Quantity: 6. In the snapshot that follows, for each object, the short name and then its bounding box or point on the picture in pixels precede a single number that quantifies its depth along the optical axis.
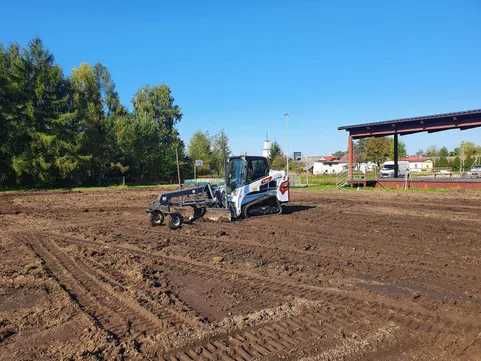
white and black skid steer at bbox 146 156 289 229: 14.26
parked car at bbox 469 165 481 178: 40.19
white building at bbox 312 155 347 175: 112.93
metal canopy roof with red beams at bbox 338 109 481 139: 29.17
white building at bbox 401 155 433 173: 100.19
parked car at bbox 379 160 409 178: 48.73
